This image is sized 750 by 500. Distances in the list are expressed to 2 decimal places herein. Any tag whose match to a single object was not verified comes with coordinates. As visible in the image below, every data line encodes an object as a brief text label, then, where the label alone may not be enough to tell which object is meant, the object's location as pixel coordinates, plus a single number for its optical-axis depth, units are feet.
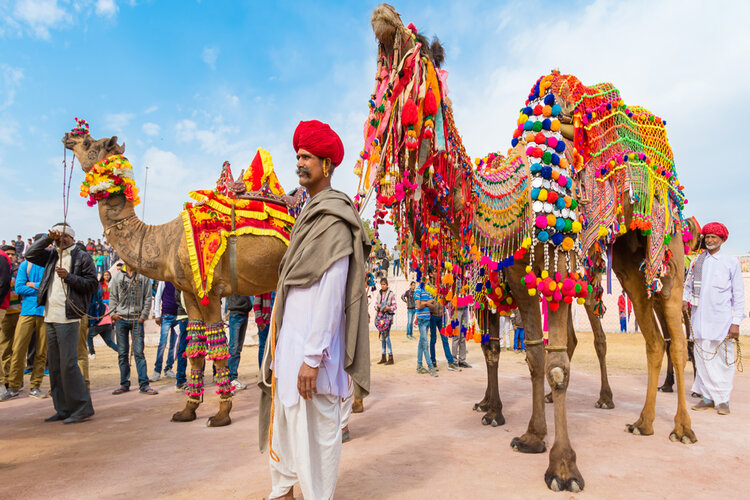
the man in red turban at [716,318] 17.95
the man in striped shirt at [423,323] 27.61
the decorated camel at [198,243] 16.56
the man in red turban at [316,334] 7.87
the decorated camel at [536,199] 10.52
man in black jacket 16.76
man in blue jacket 21.16
